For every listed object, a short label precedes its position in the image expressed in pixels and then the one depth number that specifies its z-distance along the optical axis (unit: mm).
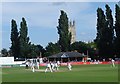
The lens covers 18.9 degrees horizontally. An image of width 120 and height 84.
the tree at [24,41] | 114125
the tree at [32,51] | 119406
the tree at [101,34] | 102750
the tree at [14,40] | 117750
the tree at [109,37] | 102875
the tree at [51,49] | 139625
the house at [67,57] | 116550
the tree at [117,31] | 102106
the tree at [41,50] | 158050
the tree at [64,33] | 109769
